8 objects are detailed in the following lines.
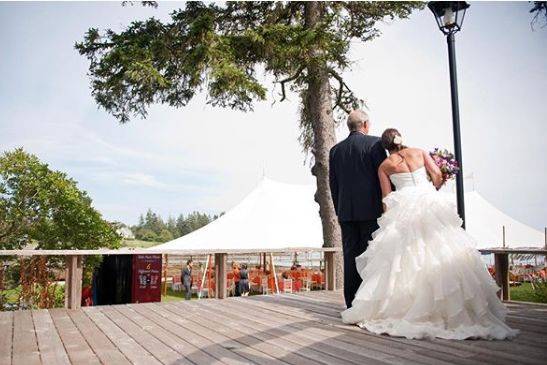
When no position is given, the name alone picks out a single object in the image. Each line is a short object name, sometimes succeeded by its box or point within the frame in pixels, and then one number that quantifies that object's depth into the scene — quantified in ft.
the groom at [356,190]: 13.26
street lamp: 15.67
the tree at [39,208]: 24.11
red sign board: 25.55
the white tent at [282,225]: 51.01
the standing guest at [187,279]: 42.48
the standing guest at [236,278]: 43.80
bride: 10.57
